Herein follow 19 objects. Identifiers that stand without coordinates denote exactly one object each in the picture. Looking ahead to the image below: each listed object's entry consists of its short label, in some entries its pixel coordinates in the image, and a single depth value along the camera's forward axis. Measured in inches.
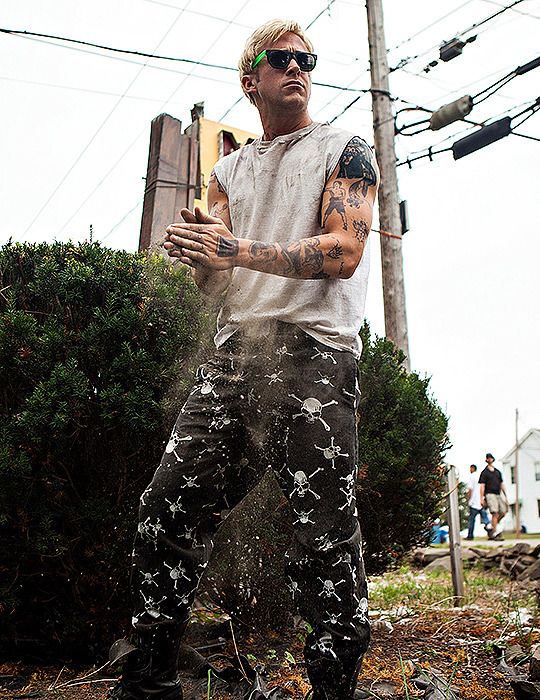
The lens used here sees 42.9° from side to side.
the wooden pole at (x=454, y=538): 228.7
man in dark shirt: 558.9
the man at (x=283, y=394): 82.0
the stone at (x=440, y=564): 367.5
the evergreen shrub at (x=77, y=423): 115.1
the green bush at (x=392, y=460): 156.6
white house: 2368.4
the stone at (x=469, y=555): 385.7
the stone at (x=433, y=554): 393.4
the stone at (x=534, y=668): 113.3
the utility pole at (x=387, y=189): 327.9
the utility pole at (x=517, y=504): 795.1
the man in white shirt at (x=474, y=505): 603.5
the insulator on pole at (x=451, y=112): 385.4
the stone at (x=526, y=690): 104.2
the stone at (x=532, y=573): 299.1
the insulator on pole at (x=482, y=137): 373.7
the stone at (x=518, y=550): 350.6
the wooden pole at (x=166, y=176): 227.9
